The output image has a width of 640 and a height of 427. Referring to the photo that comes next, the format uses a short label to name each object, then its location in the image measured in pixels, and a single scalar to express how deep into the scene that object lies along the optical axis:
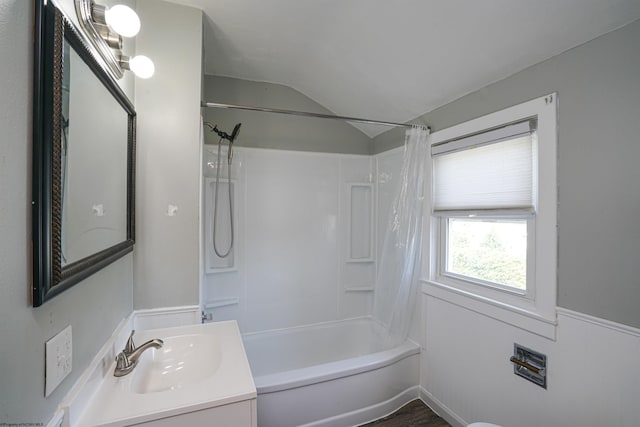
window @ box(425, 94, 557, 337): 1.53
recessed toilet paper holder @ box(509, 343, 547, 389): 1.53
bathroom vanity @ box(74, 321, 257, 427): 0.90
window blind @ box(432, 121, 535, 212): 1.65
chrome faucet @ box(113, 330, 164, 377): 1.11
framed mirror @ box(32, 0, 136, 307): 0.66
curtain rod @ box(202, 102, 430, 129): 1.86
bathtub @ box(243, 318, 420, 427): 1.87
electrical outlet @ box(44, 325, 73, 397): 0.71
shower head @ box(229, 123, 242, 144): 2.36
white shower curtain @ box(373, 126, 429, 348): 2.32
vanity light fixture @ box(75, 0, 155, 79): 0.89
